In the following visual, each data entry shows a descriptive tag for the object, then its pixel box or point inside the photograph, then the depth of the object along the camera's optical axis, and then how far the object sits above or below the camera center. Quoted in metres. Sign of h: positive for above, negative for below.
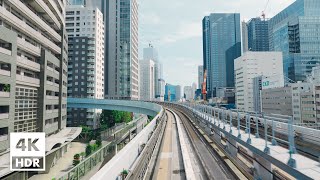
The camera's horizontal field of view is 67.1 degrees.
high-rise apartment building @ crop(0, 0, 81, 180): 26.45 +3.27
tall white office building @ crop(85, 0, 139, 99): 116.94 +24.14
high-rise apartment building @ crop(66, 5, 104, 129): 89.06 +15.17
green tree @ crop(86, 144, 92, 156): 49.22 -10.66
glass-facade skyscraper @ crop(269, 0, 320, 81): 145.12 +34.29
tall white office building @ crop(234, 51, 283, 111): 143.50 +17.65
